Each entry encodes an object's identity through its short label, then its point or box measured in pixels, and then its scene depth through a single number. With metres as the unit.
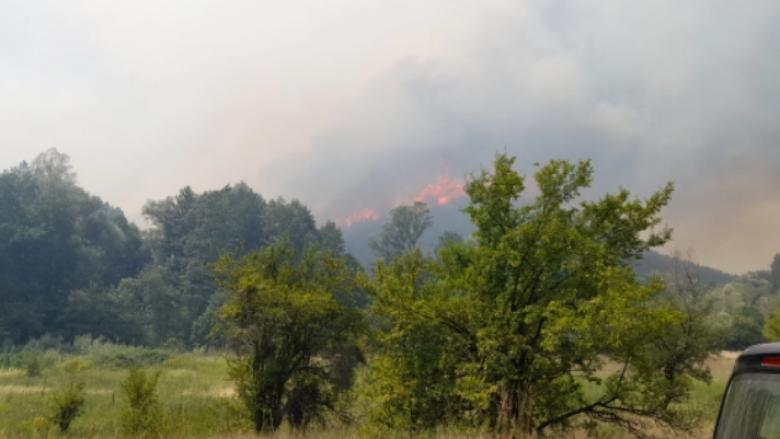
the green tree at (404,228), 146.38
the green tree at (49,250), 74.94
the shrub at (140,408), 14.66
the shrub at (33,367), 34.60
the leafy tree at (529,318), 12.62
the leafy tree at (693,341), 22.23
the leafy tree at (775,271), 148.07
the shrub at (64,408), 16.09
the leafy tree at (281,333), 17.14
